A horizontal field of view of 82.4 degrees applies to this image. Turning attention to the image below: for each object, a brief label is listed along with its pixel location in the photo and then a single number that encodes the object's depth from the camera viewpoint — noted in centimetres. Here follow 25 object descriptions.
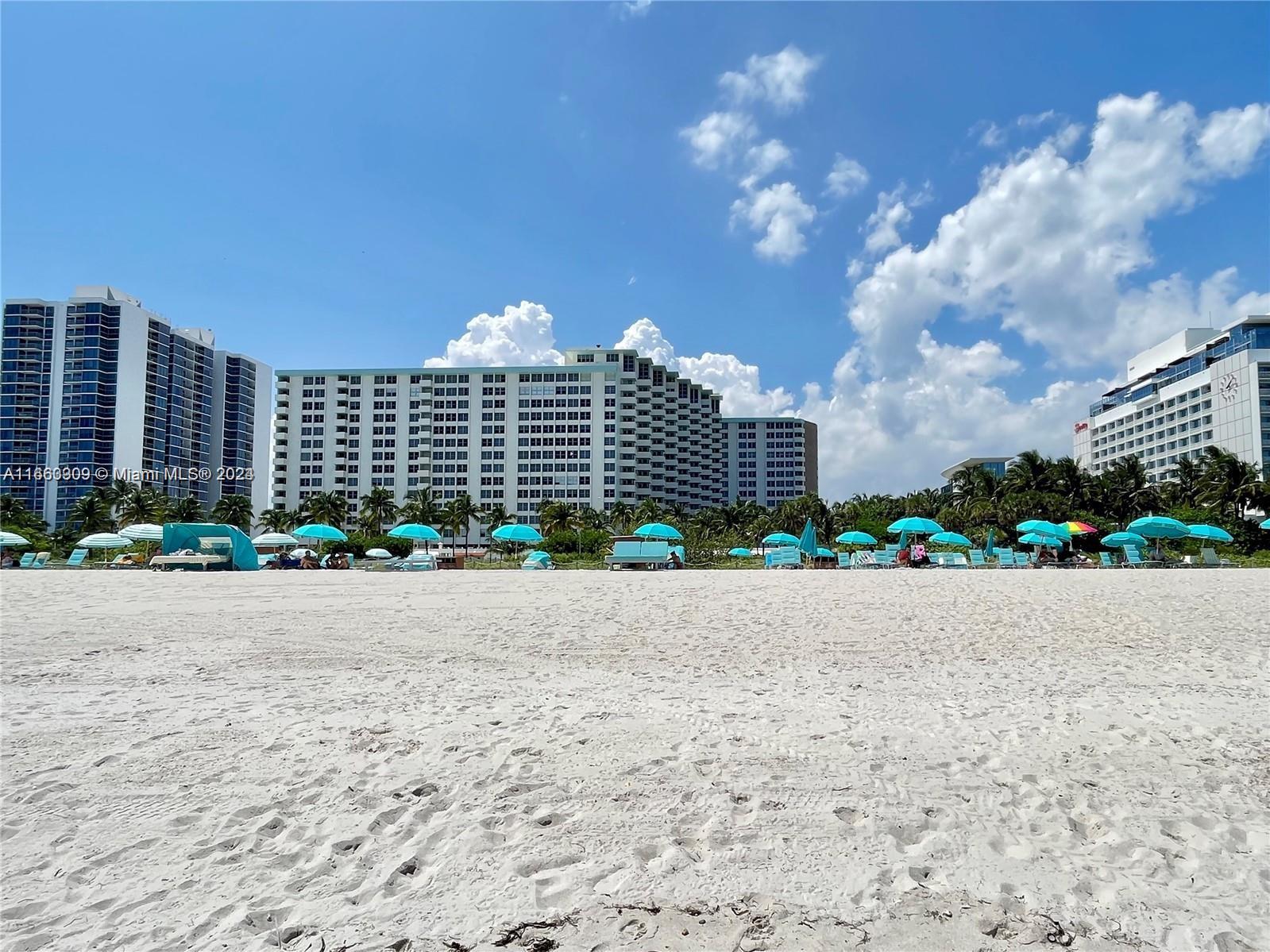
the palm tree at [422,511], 8681
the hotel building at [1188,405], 8738
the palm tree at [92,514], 6862
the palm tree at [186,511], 7775
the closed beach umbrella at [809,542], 3512
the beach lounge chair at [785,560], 3266
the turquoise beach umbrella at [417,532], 3519
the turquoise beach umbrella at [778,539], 4241
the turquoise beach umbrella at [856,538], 4131
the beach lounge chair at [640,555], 3169
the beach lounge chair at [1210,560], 3031
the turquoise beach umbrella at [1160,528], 2883
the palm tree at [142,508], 6981
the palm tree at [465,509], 8638
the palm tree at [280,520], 8788
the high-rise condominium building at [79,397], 11419
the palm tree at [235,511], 8212
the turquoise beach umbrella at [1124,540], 3359
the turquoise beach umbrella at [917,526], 3331
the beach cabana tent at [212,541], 2953
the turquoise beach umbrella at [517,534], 3841
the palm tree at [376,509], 8650
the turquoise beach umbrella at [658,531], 3428
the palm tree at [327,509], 8281
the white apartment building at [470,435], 10606
